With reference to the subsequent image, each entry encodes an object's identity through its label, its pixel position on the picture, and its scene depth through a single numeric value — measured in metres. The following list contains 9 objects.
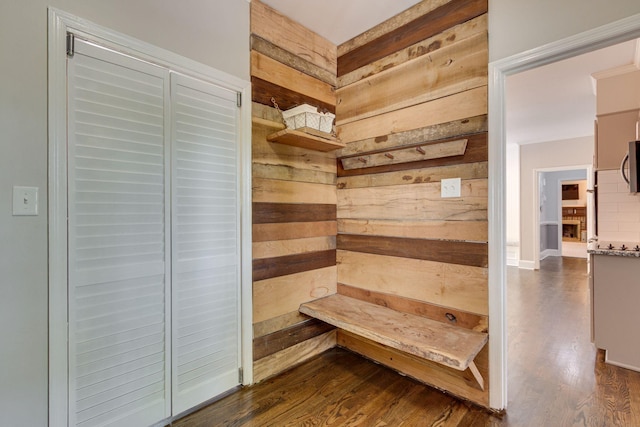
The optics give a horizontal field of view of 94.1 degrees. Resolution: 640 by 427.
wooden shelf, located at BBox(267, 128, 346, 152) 1.91
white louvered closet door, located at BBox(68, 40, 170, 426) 1.34
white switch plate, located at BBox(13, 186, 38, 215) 1.20
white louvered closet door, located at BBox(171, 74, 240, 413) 1.65
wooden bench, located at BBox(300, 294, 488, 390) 1.52
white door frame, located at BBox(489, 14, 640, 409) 1.68
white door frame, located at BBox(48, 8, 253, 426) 1.27
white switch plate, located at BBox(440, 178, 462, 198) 1.84
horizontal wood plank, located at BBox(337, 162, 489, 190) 1.77
